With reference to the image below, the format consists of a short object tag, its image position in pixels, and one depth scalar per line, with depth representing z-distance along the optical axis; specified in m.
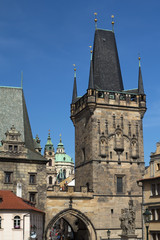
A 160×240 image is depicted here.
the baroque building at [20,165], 41.72
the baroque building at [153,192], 36.84
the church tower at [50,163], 131.60
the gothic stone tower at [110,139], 45.62
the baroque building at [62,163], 173.14
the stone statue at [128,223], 29.14
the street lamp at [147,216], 23.57
